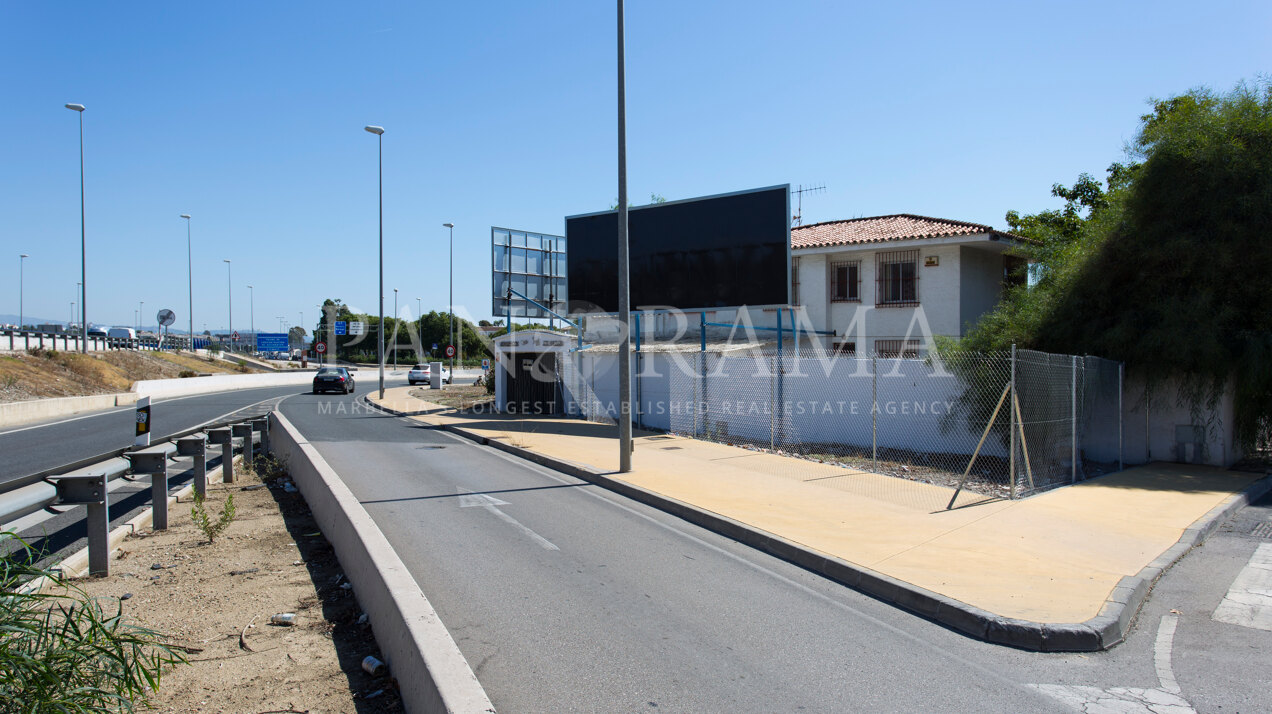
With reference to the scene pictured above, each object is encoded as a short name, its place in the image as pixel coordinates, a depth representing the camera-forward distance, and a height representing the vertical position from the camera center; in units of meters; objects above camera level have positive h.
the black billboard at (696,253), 19.33 +2.75
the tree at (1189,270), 12.80 +1.48
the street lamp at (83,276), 35.78 +3.64
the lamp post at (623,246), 12.80 +1.83
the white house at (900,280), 21.38 +2.15
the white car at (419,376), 54.31 -1.83
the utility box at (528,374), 24.41 -0.78
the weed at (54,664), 2.87 -1.29
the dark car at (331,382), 41.03 -1.69
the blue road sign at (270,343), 76.38 +0.87
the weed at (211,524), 7.40 -1.75
